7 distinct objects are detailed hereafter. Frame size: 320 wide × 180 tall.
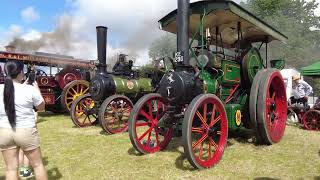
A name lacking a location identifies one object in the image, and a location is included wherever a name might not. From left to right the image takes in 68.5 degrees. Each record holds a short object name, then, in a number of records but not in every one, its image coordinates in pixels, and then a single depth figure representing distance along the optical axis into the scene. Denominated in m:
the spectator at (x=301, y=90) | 5.38
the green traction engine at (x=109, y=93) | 5.10
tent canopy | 6.29
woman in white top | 2.02
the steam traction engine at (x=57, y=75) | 7.23
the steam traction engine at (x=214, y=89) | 3.04
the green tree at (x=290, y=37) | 22.58
